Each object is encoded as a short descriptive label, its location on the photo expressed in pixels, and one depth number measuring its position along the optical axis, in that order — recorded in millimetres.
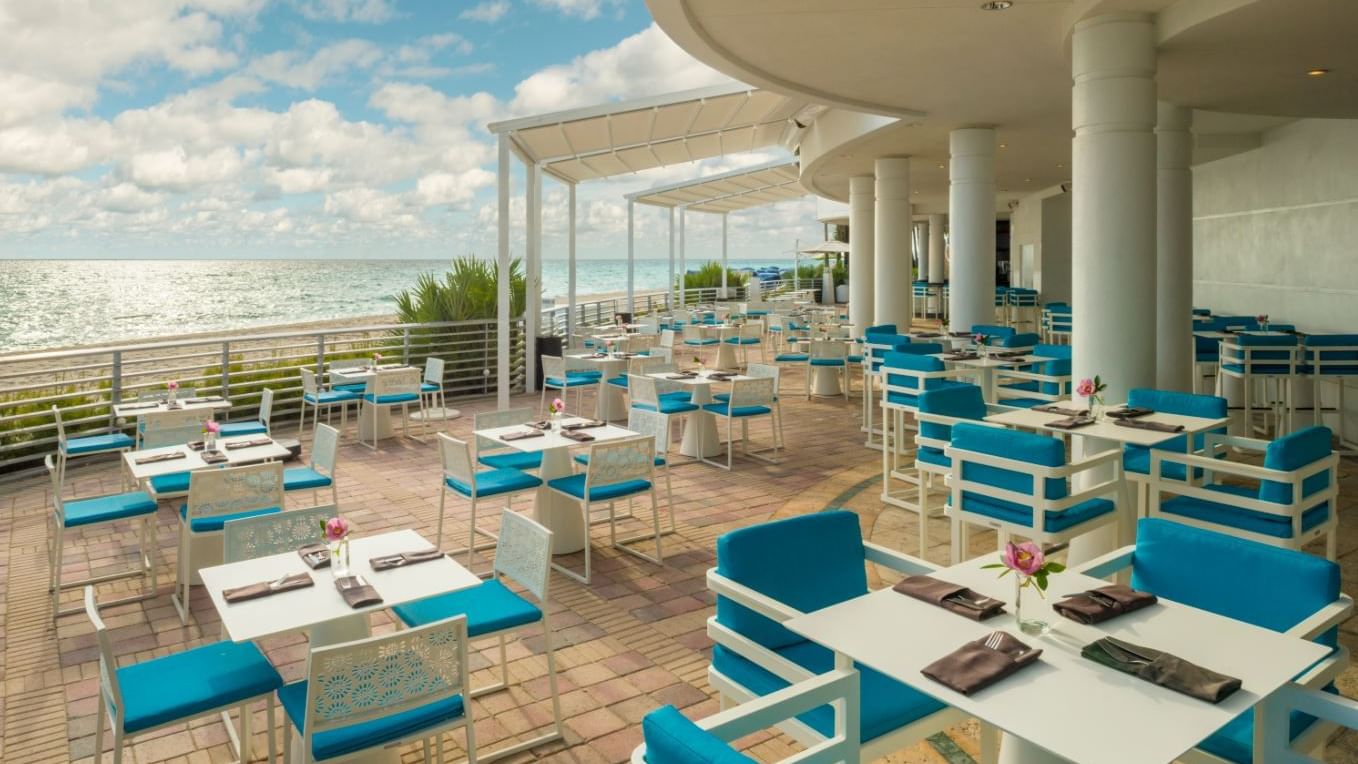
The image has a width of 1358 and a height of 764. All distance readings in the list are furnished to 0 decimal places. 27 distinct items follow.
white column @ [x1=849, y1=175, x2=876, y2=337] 14727
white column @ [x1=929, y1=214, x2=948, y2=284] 31031
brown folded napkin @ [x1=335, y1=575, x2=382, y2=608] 3002
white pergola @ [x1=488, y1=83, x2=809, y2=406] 10750
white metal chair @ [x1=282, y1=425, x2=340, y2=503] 5777
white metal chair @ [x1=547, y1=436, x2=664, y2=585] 5344
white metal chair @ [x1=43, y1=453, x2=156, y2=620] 5035
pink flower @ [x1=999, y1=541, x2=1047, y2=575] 2314
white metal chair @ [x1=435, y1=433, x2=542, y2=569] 5527
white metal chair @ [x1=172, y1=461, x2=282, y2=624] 4840
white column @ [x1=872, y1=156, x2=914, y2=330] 12953
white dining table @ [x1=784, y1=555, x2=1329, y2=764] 1791
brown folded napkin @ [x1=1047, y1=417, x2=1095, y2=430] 4890
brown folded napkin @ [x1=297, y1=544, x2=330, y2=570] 3412
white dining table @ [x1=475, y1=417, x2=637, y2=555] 5773
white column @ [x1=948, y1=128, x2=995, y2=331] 9914
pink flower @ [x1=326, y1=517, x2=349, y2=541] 3254
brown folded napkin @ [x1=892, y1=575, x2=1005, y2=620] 2418
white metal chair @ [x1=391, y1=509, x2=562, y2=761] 3400
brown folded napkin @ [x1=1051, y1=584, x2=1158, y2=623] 2373
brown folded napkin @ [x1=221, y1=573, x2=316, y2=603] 3074
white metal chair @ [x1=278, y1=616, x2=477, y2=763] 2535
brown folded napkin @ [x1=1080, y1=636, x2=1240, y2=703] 1929
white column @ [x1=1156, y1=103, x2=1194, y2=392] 7578
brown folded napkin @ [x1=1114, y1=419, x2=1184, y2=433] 4593
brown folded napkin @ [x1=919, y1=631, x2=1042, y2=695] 2004
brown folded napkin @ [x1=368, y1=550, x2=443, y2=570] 3389
